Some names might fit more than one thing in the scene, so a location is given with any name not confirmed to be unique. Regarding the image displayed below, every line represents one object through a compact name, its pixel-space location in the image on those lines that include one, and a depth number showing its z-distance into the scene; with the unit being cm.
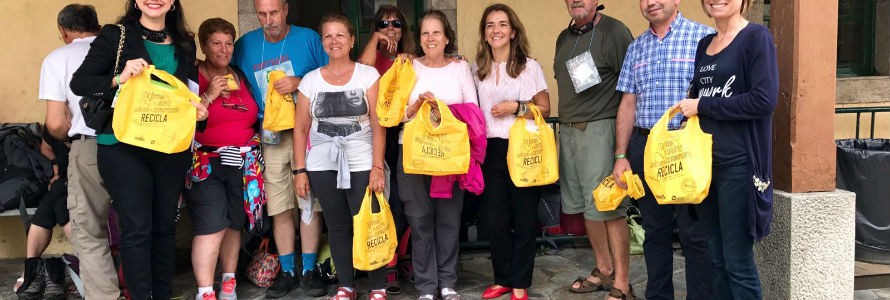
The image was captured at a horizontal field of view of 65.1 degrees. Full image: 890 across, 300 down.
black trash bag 507
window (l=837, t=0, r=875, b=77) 675
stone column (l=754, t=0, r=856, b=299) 347
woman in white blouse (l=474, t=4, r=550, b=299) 410
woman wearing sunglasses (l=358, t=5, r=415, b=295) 436
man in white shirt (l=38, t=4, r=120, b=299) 396
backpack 501
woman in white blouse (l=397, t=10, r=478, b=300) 405
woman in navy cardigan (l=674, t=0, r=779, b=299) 299
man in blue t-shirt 440
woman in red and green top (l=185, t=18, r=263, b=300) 418
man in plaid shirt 349
